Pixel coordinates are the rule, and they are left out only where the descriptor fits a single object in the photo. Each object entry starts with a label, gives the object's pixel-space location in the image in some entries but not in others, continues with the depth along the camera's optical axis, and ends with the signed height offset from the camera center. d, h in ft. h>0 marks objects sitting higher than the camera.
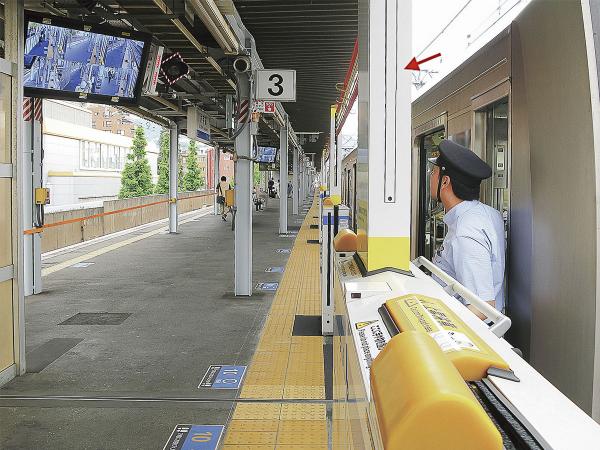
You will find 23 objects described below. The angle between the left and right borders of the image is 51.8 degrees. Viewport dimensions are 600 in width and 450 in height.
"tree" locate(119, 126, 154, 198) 143.74 +6.18
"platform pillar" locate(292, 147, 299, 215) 86.58 +2.04
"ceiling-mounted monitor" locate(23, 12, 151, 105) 16.81 +3.94
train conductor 8.27 -0.42
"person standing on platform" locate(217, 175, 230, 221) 64.90 +0.90
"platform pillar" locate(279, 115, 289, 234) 57.72 +2.27
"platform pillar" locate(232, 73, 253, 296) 26.81 -0.33
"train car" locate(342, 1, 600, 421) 6.65 +0.21
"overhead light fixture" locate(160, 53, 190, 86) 23.94 +5.10
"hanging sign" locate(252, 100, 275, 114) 26.99 +4.01
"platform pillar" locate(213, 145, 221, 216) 80.64 +3.94
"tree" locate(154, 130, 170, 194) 163.22 +8.38
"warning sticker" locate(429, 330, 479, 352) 4.06 -0.97
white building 128.47 +9.42
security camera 24.04 +5.21
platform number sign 25.70 +4.73
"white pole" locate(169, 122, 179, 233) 51.90 +3.00
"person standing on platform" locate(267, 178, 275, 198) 138.35 +2.19
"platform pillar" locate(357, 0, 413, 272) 9.11 +0.98
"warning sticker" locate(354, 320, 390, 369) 4.99 -1.23
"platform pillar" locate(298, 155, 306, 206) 123.28 +3.52
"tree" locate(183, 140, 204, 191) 174.60 +6.78
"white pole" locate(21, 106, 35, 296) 24.43 +0.23
